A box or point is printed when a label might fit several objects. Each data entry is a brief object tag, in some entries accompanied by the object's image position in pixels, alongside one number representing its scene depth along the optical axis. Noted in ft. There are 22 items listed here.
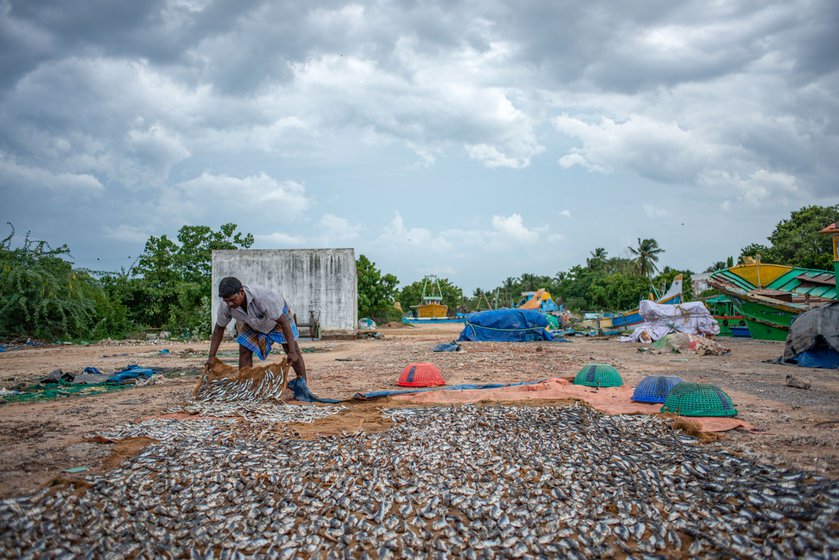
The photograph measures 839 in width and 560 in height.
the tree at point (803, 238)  101.04
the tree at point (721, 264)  145.93
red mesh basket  28.76
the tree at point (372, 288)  122.62
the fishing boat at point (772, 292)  55.77
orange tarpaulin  21.54
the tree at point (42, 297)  63.36
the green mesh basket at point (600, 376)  27.86
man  21.53
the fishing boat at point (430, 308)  172.57
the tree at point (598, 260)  240.12
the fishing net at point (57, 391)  25.53
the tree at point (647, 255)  209.46
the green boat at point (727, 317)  71.05
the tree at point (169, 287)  87.61
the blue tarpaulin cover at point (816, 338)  35.19
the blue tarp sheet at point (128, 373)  31.04
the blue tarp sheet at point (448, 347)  55.23
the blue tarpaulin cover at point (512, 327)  74.08
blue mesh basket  21.97
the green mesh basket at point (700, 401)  19.24
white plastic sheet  64.95
